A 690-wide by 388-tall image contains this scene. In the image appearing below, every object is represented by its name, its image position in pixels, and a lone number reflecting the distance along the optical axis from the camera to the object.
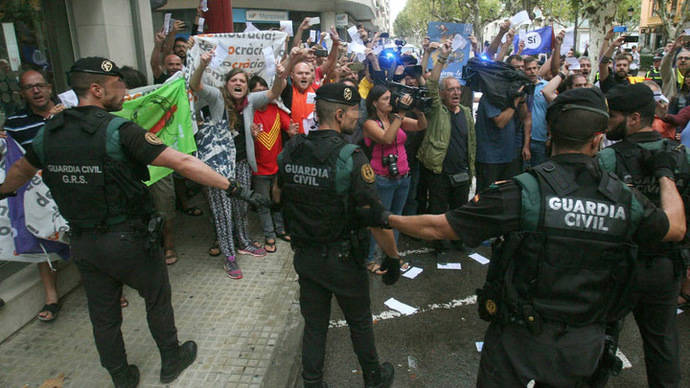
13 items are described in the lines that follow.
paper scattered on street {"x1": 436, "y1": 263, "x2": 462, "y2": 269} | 5.29
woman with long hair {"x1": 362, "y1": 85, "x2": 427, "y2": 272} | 4.32
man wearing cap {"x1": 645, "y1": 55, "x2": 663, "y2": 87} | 9.84
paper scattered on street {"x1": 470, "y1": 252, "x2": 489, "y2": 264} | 5.45
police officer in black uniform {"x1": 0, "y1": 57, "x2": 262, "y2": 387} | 2.68
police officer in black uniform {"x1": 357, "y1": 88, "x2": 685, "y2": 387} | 2.01
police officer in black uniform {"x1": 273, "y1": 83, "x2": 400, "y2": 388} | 2.74
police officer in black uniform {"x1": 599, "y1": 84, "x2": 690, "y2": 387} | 2.68
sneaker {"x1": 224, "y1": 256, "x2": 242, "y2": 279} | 4.78
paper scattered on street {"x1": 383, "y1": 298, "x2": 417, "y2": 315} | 4.35
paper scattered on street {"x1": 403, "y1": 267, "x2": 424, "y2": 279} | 5.06
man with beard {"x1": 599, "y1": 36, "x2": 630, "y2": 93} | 6.39
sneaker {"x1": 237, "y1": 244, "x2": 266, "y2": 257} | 5.31
